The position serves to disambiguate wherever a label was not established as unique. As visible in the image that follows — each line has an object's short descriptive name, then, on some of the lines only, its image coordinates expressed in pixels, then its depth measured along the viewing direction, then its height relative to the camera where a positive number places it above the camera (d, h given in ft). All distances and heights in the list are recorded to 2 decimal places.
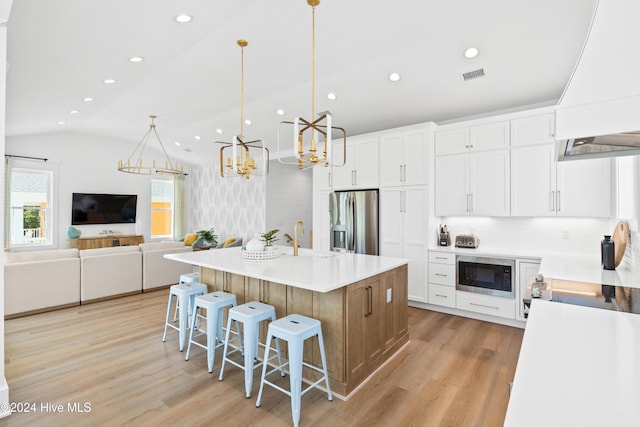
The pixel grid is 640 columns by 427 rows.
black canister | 8.90 -1.10
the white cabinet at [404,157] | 14.66 +2.71
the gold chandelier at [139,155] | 25.91 +5.08
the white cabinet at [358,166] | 16.16 +2.52
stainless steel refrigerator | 15.97 -0.28
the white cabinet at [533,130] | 12.12 +3.25
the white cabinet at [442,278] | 13.74 -2.73
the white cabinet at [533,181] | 12.18 +1.31
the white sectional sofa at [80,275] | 13.55 -2.82
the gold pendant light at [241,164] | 10.46 +1.74
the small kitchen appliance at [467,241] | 14.29 -1.16
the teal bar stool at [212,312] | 9.10 -2.84
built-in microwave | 12.50 -2.41
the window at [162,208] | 28.59 +0.65
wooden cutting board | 8.68 -0.67
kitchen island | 8.02 -2.33
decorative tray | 10.42 -1.27
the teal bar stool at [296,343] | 6.95 -2.87
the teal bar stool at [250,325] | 7.93 -2.78
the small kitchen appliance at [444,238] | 14.92 -1.07
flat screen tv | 23.91 +0.54
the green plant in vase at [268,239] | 11.22 -0.85
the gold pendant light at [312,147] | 8.00 +1.72
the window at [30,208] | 21.58 +0.52
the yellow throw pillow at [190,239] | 25.61 -1.88
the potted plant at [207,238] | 26.50 -1.85
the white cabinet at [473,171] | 13.15 +1.88
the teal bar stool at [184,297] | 10.42 -2.70
